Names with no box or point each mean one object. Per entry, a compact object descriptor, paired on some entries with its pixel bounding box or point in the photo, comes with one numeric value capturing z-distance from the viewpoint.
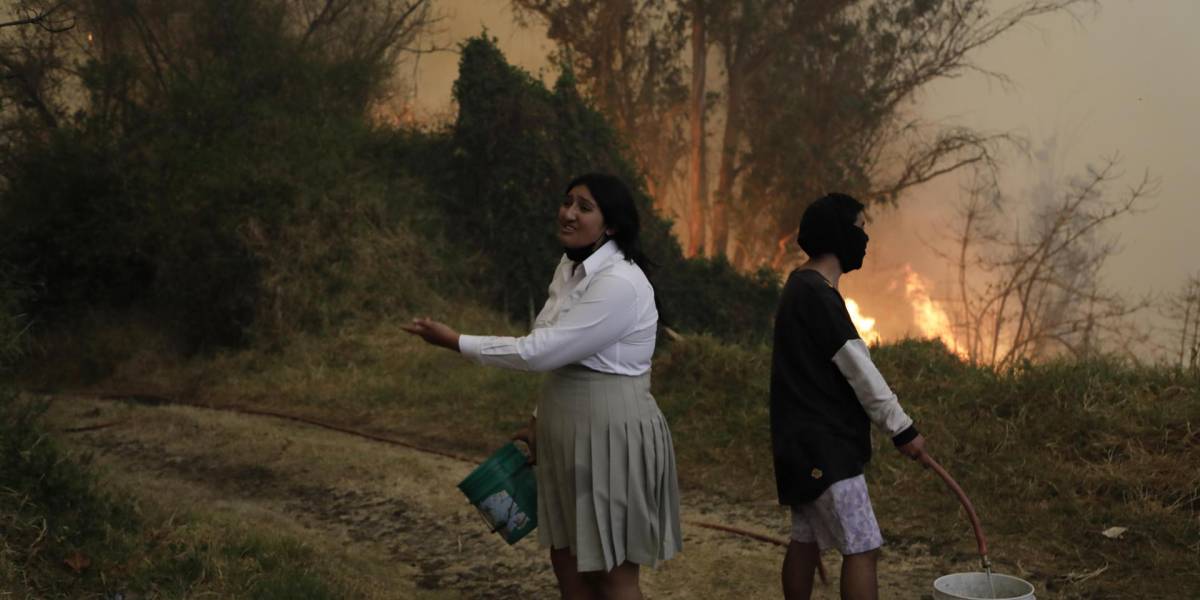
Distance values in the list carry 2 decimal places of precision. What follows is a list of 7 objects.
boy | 3.06
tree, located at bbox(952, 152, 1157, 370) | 17.69
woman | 2.91
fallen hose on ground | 5.55
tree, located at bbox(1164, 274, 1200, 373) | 6.15
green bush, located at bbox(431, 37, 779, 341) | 13.90
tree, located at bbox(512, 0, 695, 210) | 23.16
